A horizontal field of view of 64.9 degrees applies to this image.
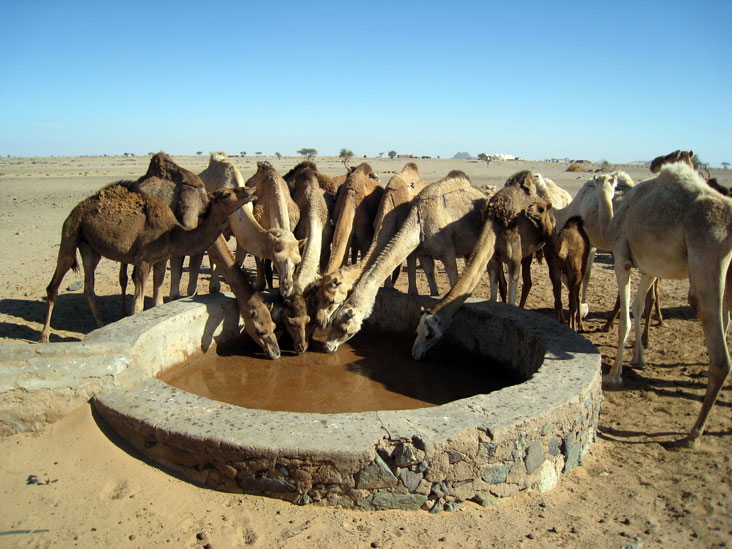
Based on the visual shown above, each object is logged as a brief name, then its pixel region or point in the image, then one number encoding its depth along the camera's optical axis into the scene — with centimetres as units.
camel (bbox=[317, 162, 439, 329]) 631
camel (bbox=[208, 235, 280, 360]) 620
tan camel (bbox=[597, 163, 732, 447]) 466
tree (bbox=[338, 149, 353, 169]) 6049
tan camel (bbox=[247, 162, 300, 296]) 762
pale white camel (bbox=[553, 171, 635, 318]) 809
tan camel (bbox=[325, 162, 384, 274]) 729
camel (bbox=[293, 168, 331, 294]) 670
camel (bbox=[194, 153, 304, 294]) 671
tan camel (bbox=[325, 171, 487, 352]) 630
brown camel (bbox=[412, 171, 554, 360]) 592
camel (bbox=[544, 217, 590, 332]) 743
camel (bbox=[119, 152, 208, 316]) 750
